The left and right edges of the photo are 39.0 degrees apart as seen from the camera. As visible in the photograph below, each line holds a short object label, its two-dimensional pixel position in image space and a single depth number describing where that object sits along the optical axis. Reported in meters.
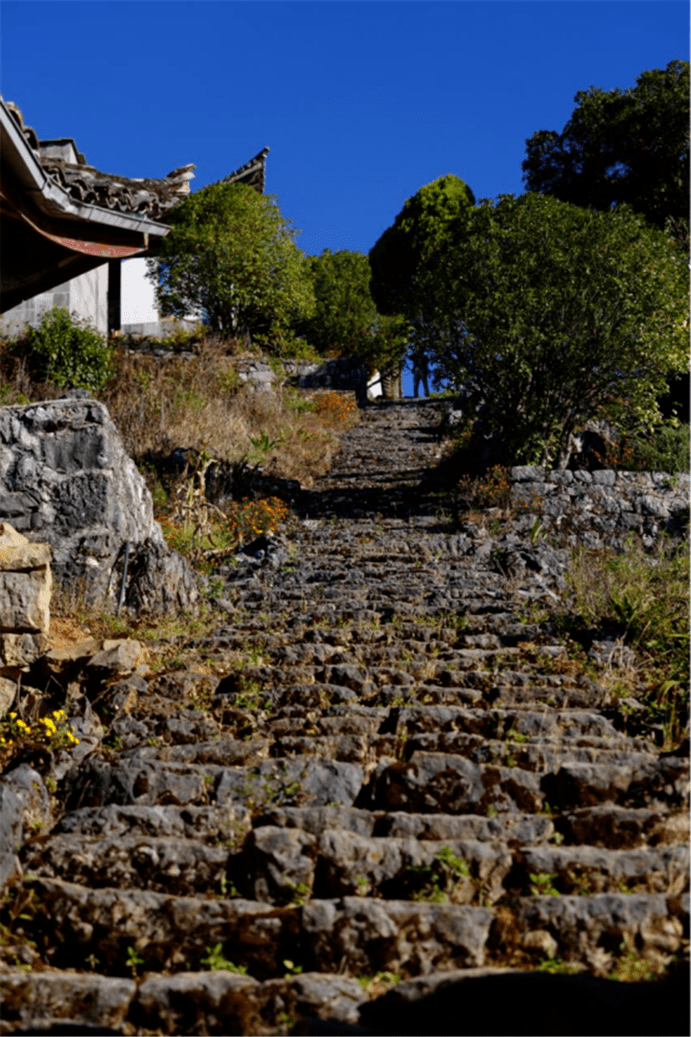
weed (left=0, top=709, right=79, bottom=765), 6.72
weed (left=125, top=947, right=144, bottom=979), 4.64
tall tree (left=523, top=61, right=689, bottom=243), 27.08
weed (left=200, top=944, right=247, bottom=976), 4.54
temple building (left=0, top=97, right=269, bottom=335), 10.45
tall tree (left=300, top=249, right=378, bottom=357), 31.94
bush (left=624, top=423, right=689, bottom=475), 15.76
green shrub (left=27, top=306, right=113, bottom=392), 19.75
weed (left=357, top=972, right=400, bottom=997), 4.35
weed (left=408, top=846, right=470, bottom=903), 4.80
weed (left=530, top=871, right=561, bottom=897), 4.77
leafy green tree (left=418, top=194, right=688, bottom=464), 15.72
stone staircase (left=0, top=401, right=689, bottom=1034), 4.21
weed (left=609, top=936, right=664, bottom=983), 4.19
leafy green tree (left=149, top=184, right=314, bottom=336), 25.58
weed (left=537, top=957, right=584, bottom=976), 4.32
